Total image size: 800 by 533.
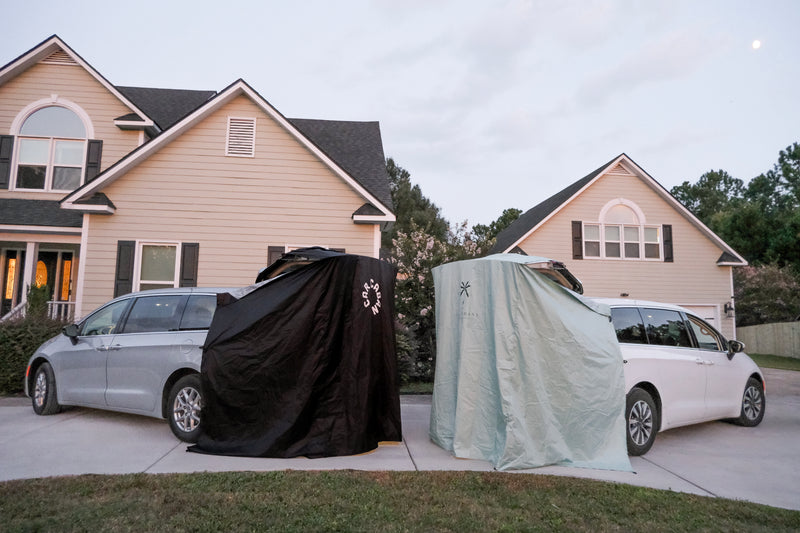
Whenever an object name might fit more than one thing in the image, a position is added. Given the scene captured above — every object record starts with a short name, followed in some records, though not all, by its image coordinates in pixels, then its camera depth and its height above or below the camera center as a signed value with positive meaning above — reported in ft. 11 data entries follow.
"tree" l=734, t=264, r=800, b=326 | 88.79 +6.31
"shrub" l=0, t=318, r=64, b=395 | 32.12 -2.25
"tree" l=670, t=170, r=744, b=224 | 203.10 +52.53
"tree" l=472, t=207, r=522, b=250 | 158.81 +30.15
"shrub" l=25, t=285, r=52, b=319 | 37.45 +1.11
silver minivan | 21.97 -1.99
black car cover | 19.62 -1.83
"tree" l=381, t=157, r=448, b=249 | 114.52 +26.15
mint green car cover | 18.83 -1.88
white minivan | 21.30 -1.84
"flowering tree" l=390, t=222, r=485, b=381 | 40.96 +2.58
